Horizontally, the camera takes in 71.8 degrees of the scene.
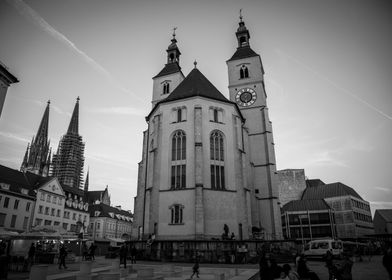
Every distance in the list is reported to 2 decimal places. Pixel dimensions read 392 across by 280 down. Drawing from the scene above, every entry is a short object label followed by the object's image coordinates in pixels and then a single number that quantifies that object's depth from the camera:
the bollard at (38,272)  8.70
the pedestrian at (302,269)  7.76
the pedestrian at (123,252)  16.32
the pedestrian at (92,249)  22.56
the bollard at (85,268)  10.51
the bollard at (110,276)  7.97
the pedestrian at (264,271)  7.29
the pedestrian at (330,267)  8.16
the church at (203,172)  24.53
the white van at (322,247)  21.00
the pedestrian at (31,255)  15.25
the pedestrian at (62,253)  16.25
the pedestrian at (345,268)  7.46
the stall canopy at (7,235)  18.14
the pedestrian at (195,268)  10.70
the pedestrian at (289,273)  6.66
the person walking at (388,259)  7.73
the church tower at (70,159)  101.69
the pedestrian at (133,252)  19.81
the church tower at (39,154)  98.94
